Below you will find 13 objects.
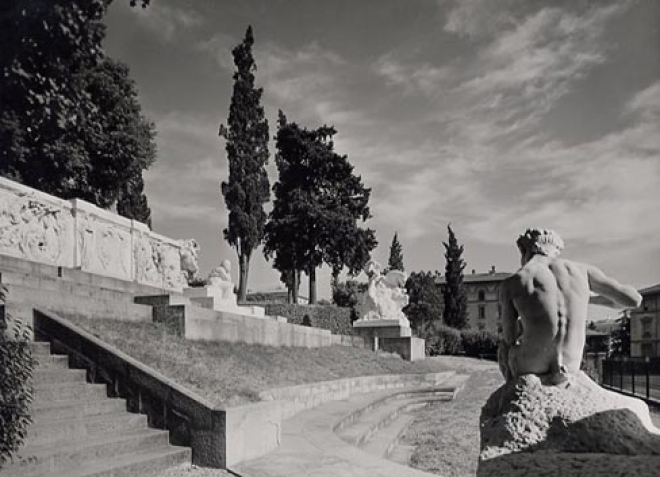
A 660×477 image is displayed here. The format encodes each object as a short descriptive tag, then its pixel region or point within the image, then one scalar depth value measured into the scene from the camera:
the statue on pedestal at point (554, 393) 2.89
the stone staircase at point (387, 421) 8.40
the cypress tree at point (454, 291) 55.69
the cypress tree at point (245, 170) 36.00
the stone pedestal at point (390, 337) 22.25
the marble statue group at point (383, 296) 23.98
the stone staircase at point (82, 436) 4.79
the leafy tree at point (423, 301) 51.75
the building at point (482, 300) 85.75
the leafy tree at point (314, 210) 37.38
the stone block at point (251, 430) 5.70
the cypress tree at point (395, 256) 60.28
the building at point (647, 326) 56.75
